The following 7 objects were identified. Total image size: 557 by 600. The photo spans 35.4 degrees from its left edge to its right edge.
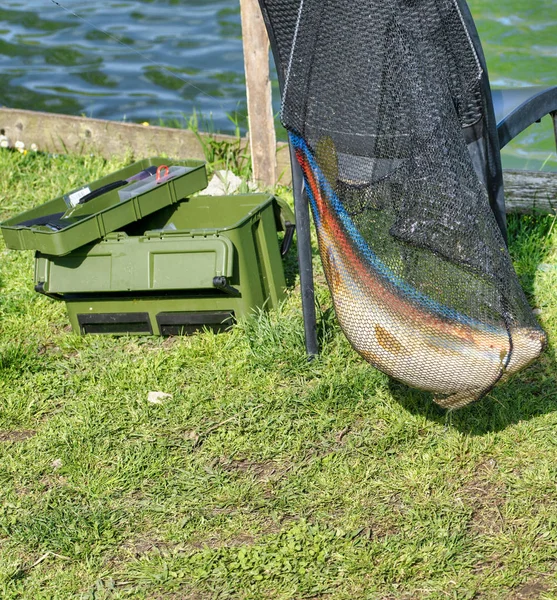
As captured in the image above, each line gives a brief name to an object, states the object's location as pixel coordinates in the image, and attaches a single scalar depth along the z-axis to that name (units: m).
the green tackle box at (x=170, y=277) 4.15
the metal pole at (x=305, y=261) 3.64
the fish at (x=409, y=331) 2.69
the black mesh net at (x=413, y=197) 2.69
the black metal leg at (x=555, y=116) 3.67
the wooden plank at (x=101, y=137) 6.28
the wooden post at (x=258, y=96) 5.48
